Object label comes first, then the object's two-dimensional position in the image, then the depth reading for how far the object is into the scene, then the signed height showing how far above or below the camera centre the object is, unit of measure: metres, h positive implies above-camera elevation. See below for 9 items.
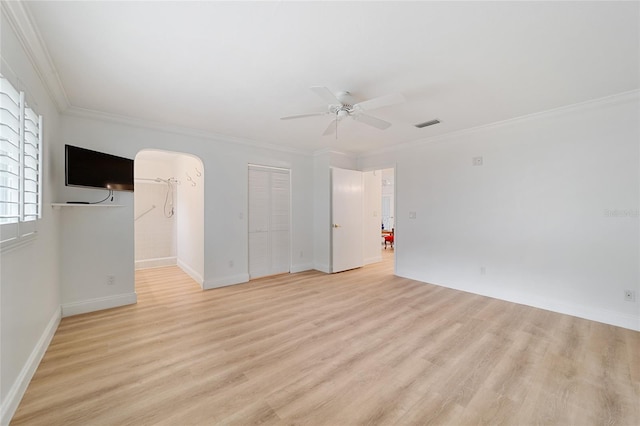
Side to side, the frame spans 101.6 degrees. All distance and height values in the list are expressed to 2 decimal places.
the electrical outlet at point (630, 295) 2.88 -0.91
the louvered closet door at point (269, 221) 4.89 -0.17
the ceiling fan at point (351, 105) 2.31 +1.04
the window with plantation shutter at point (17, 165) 1.57 +0.31
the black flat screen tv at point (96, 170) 2.83 +0.49
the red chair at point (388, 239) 8.67 -0.88
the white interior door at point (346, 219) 5.37 -0.14
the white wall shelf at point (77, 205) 2.76 +0.07
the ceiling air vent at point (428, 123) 3.73 +1.31
